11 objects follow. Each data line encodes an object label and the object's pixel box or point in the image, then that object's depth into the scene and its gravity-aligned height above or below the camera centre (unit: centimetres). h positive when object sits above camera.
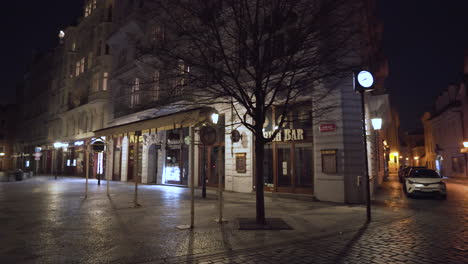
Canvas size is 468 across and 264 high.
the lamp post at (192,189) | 806 -75
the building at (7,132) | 6300 +607
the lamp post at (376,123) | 1429 +165
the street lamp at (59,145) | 3306 +179
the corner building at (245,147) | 1315 +68
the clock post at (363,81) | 967 +240
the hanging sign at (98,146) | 1425 +68
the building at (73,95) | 3077 +796
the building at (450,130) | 3244 +342
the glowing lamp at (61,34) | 4394 +1787
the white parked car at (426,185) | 1488 -126
